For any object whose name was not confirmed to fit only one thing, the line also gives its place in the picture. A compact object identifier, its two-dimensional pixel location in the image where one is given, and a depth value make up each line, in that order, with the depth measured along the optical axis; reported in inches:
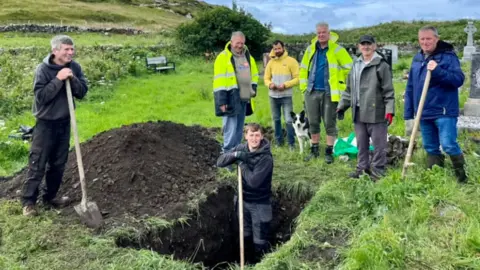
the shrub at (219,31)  975.0
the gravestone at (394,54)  846.5
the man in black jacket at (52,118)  220.7
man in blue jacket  225.6
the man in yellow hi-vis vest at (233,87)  284.4
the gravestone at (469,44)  745.5
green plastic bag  318.3
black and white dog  322.3
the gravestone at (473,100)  351.6
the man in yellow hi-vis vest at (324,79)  295.4
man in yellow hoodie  327.9
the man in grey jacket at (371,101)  251.1
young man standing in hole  221.9
